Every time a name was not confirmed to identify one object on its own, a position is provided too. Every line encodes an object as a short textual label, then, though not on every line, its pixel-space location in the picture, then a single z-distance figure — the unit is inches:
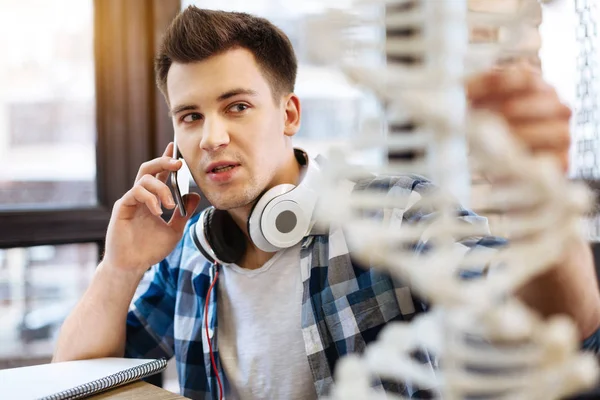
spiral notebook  36.5
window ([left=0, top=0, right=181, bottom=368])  78.4
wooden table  38.4
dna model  8.4
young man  47.8
